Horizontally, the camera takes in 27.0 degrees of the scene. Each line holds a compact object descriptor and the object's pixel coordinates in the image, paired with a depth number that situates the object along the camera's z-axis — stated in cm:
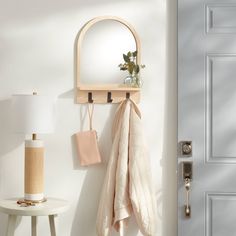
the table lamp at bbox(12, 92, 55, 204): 283
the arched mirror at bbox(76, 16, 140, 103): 309
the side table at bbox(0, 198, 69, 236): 276
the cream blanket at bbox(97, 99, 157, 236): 292
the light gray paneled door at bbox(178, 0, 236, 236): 304
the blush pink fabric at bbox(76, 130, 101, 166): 305
